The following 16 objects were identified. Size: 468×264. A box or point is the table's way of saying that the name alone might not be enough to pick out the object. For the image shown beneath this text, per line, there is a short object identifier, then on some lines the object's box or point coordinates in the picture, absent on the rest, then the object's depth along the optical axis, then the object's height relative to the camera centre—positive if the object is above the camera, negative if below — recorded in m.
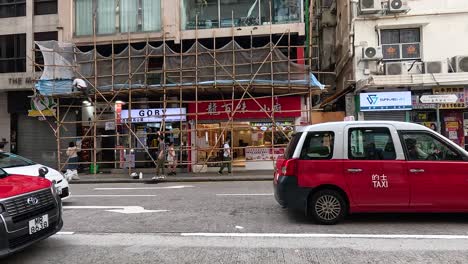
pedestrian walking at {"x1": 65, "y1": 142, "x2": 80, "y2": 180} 19.30 -0.53
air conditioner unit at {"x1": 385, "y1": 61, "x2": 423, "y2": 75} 19.39 +2.95
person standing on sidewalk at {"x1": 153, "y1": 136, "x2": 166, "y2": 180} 18.16 -0.64
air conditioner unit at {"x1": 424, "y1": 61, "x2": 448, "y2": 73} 19.20 +2.95
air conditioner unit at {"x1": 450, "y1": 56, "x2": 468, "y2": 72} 18.97 +3.02
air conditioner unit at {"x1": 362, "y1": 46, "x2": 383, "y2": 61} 19.59 +3.67
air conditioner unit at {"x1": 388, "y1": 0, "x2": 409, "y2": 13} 19.38 +5.62
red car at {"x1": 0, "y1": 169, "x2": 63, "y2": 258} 5.13 -0.82
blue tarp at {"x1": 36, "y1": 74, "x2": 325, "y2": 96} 18.92 +2.42
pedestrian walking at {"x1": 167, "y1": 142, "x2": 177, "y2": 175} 19.22 -0.74
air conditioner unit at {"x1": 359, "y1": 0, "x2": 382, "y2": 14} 19.64 +5.68
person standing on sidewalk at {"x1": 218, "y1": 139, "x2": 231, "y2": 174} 18.78 -0.64
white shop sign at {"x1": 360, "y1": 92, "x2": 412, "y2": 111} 19.48 +1.57
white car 9.96 -0.53
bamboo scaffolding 18.81 +2.18
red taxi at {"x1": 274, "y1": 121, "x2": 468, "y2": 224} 7.47 -0.56
